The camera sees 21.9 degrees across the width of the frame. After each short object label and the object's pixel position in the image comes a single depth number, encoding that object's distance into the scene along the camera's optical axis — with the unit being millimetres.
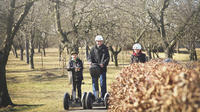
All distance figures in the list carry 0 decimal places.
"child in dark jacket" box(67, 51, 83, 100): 17335
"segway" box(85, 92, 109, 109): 16098
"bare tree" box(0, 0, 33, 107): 21302
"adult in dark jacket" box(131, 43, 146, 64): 17750
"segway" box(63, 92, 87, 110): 16924
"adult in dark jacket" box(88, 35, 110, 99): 16855
